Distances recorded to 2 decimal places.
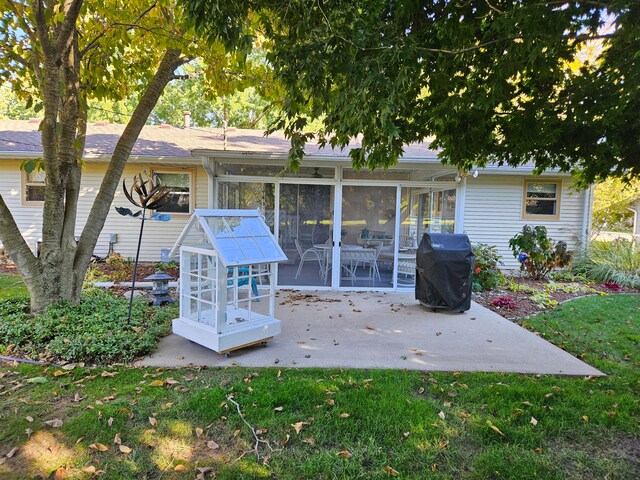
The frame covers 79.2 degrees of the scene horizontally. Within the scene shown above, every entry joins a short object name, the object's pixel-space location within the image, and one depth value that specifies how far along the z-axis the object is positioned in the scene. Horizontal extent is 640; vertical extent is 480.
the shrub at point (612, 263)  9.82
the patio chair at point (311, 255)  8.64
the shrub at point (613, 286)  9.26
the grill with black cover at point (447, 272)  6.54
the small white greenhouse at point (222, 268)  4.30
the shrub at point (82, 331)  4.23
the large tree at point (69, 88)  4.97
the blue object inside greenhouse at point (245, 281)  6.79
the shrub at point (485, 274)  8.71
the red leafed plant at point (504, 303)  7.23
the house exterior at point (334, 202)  8.41
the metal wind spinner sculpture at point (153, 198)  5.17
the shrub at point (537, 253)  9.44
